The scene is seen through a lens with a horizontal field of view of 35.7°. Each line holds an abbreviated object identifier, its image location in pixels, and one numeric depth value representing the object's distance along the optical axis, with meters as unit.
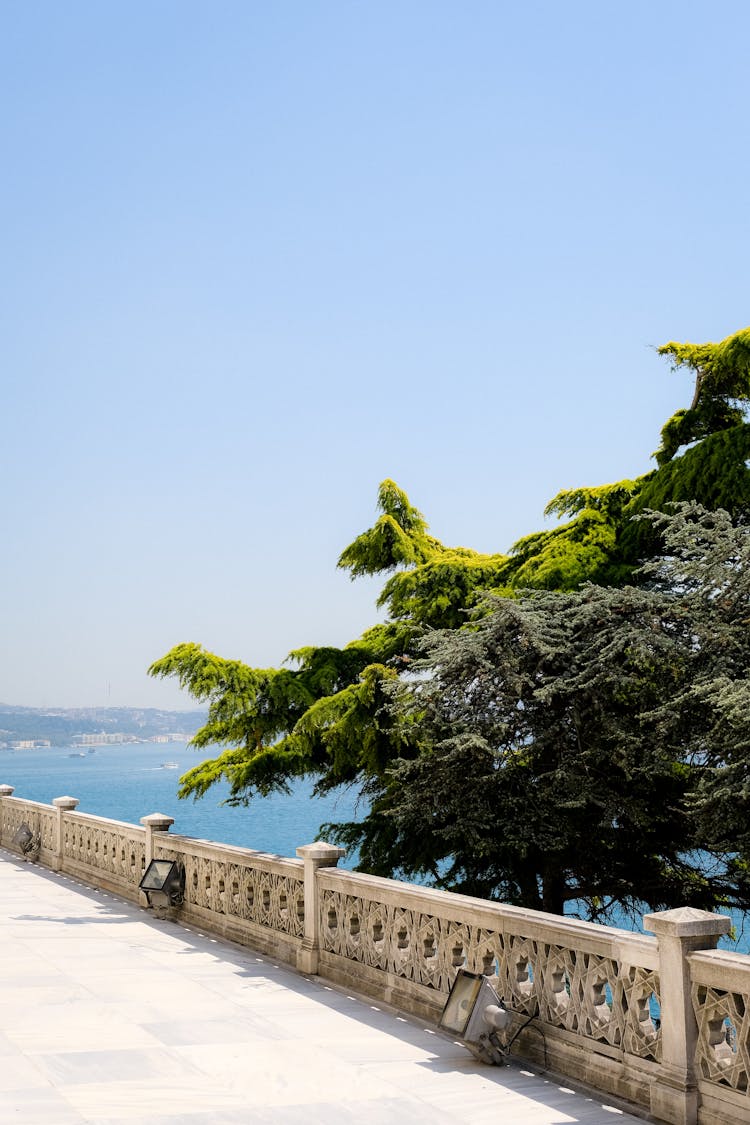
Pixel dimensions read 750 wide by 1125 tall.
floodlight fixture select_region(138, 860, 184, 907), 13.64
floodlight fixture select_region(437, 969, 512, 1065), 7.50
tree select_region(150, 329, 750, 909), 17.09
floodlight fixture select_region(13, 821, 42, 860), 20.23
